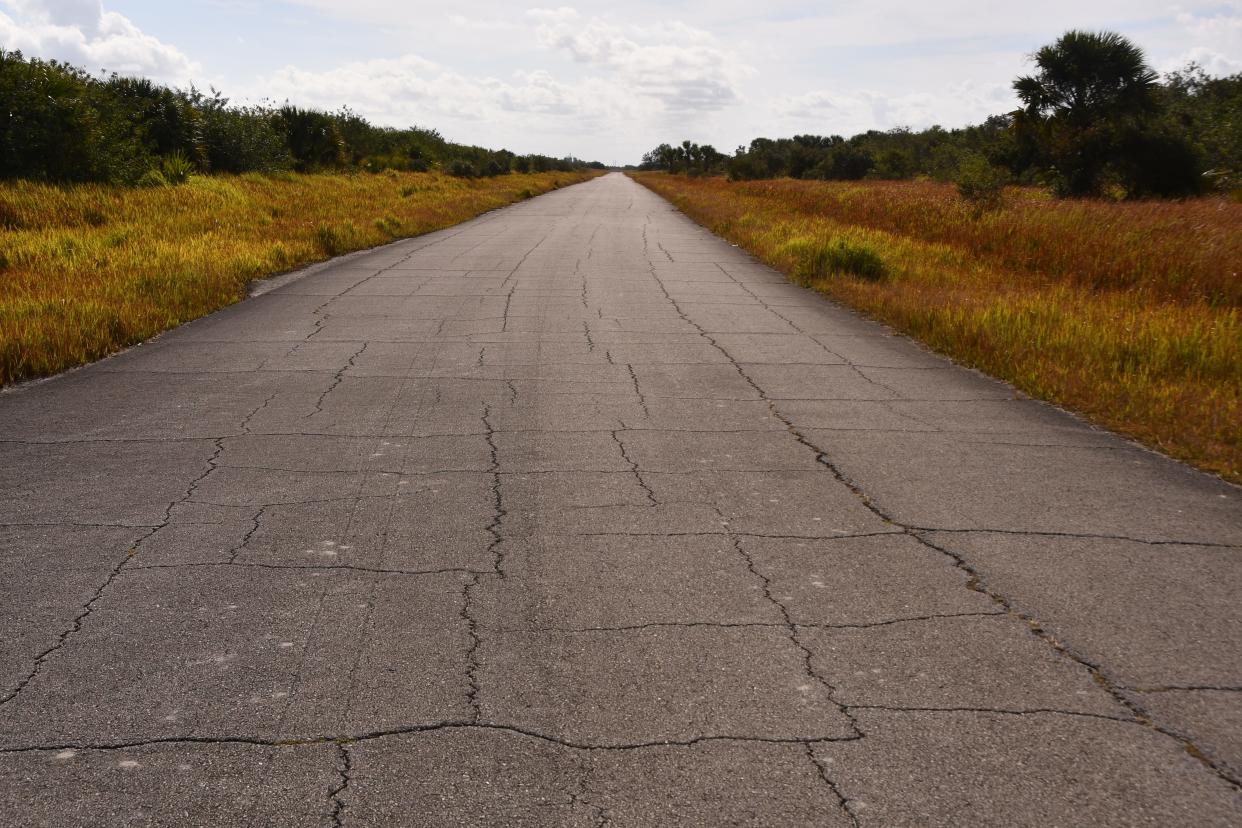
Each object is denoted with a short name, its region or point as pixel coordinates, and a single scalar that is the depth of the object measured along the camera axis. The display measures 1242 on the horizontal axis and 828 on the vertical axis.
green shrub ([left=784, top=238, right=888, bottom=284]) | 14.99
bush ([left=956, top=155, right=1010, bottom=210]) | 22.28
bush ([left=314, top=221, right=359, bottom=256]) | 18.95
